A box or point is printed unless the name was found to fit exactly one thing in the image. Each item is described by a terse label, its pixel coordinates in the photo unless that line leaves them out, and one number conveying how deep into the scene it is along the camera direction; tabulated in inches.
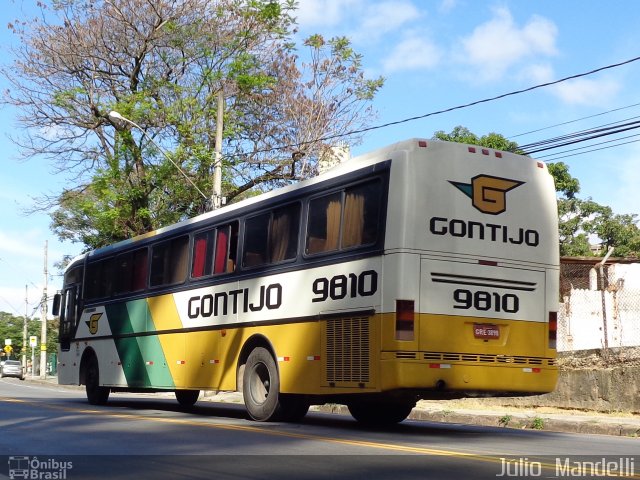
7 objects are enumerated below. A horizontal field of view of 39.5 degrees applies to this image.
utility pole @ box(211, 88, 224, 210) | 940.0
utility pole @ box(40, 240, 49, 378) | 2223.2
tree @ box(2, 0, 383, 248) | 1190.9
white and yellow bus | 425.4
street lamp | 954.1
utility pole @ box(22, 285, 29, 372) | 2922.2
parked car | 2445.9
